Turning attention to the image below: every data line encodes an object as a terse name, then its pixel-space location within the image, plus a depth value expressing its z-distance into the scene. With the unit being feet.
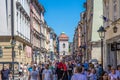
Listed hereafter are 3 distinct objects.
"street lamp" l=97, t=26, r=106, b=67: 51.74
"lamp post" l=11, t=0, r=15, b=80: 91.15
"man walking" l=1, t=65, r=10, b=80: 51.90
